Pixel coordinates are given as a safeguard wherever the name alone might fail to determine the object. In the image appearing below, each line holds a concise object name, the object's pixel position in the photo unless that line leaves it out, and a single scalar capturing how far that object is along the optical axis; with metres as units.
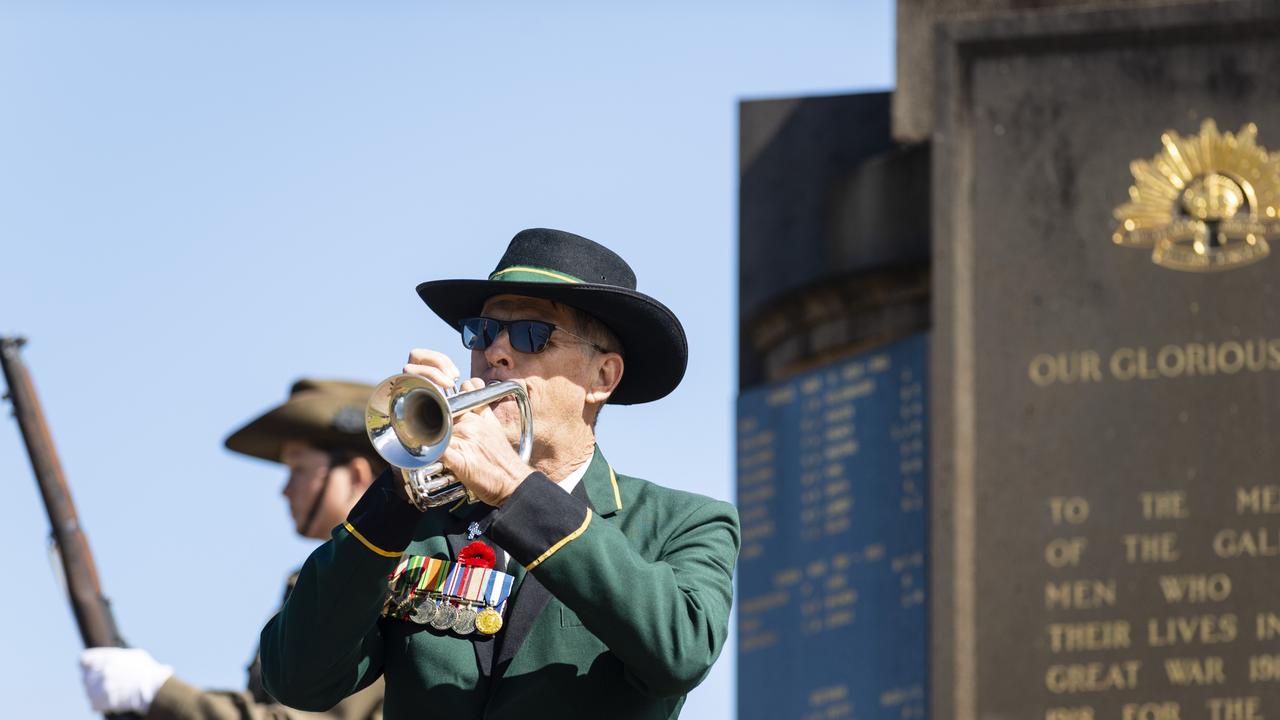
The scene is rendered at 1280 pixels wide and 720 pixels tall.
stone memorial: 24.06
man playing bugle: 9.00
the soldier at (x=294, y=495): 16.32
